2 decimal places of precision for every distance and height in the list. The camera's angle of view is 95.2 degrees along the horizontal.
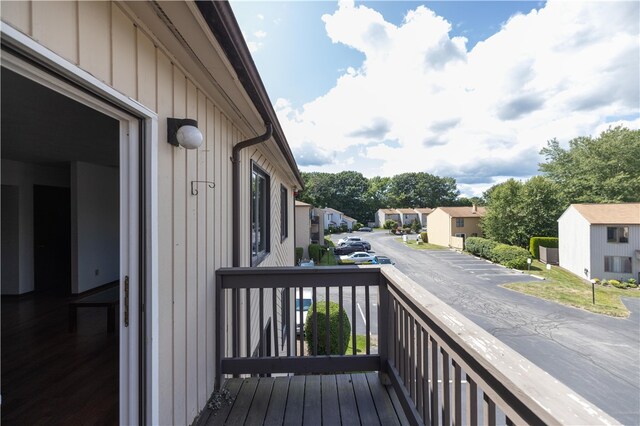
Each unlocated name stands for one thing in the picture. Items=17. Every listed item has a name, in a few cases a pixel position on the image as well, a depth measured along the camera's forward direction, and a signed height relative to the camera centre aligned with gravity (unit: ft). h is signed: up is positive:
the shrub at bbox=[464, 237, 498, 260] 78.59 -9.43
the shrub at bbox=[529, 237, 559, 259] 79.92 -8.62
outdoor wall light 5.71 +1.63
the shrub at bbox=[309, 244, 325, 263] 71.92 -9.21
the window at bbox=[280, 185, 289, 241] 25.38 +0.04
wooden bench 10.48 -3.34
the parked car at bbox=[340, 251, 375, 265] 65.98 -10.03
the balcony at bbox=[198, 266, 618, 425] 3.50 -3.05
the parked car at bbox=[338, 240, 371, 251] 86.66 -9.12
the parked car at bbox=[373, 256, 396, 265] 58.96 -9.45
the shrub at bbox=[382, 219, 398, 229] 155.43 -5.34
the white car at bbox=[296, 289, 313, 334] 35.24 -10.52
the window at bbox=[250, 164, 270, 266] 13.58 +0.08
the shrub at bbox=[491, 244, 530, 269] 68.31 -10.44
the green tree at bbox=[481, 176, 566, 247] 85.87 +0.23
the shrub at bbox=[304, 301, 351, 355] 24.30 -10.04
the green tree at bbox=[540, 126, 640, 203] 84.07 +13.32
